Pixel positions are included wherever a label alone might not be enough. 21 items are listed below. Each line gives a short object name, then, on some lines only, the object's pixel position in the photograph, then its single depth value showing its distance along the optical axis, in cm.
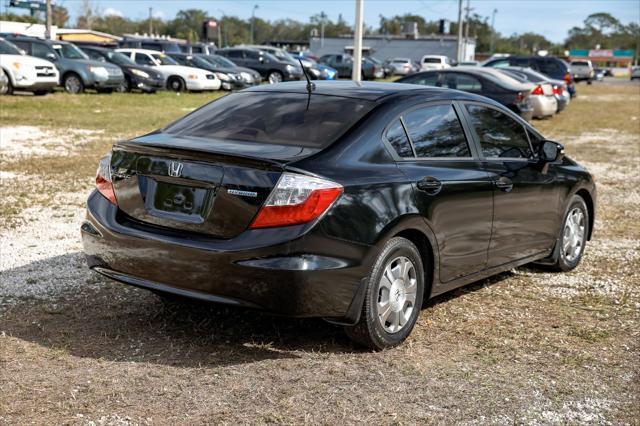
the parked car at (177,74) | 2988
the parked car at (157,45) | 3659
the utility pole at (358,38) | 1927
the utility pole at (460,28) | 6594
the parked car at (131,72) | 2781
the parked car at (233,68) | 3262
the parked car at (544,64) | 3177
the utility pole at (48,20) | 3900
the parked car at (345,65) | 5050
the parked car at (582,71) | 6343
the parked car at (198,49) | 3944
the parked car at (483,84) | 1872
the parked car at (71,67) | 2516
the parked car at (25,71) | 2205
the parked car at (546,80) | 2366
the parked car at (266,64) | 3731
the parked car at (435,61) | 6332
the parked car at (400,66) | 6072
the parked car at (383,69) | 5259
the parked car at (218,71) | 3137
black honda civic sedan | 430
